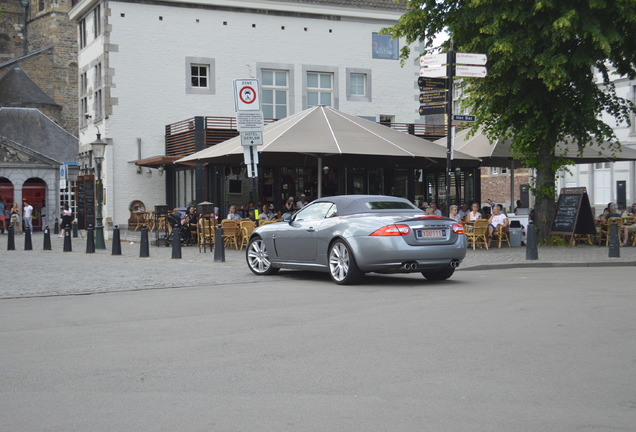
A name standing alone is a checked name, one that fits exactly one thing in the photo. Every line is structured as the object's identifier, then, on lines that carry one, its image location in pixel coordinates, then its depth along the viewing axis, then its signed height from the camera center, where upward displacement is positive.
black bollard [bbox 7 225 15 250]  28.63 -1.09
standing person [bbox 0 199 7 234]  47.03 -0.64
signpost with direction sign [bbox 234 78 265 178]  17.66 +1.81
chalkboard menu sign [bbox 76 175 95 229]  35.59 +0.30
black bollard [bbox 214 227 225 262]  19.30 -0.93
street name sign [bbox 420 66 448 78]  18.12 +2.72
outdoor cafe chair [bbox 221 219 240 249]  24.38 -0.70
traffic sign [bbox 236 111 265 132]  17.83 +1.70
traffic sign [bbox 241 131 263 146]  17.78 +1.35
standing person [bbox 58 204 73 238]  34.29 -0.39
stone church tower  65.44 +12.80
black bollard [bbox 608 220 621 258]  18.80 -0.97
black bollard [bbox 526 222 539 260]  18.17 -0.94
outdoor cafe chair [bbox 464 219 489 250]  22.59 -0.81
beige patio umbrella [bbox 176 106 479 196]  22.17 +1.62
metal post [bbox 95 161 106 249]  25.61 -0.39
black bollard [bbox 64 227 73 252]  26.02 -1.10
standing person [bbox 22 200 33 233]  44.91 -0.37
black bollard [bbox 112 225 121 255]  22.92 -1.01
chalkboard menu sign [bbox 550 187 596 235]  23.31 -0.41
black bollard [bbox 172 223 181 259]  20.45 -0.98
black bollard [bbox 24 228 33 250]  28.36 -1.14
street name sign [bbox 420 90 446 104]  19.08 +2.32
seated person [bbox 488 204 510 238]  23.56 -0.55
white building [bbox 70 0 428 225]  36.19 +6.11
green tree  20.64 +3.42
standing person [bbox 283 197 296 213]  28.84 -0.10
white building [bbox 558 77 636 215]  49.69 +1.39
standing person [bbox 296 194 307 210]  29.62 +0.05
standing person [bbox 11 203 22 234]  46.22 -0.57
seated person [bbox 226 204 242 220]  26.63 -0.33
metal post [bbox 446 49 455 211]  17.91 +2.14
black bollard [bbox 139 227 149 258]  21.55 -1.04
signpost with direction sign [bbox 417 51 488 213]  17.94 +2.73
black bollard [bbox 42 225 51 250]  28.12 -1.08
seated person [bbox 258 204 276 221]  27.00 -0.33
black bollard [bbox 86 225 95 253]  24.36 -1.07
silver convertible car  13.23 -0.58
